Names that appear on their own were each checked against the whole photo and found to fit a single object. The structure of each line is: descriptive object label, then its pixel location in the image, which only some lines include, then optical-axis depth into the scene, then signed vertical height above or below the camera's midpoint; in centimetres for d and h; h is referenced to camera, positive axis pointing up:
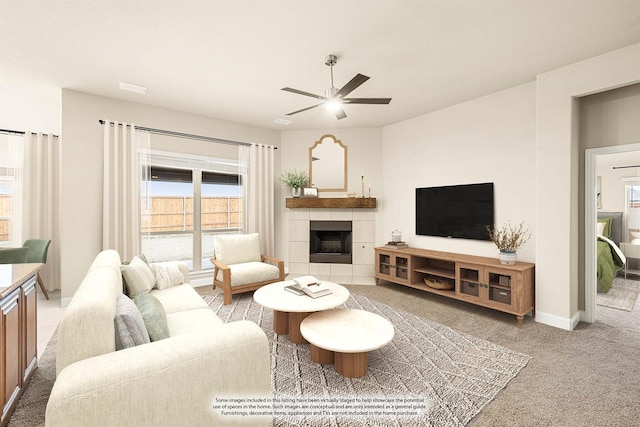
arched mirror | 504 +86
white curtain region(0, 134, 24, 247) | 379 +52
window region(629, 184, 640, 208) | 314 +19
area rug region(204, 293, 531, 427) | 170 -117
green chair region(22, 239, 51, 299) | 358 -45
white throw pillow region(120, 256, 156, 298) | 238 -55
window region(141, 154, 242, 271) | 414 +9
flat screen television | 366 +3
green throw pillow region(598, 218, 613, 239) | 352 -17
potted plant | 497 +57
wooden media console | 299 -78
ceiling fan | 251 +105
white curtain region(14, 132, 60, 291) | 383 +25
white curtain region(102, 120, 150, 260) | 361 +34
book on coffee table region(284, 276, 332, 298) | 261 -70
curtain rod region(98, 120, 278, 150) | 391 +115
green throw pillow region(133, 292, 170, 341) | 150 -58
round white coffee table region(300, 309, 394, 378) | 192 -87
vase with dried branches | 315 -30
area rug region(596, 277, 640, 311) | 340 -105
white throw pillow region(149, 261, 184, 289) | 285 -62
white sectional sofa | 97 -60
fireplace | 502 -52
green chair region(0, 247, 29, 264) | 329 -49
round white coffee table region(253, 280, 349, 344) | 238 -77
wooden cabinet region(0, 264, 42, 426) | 157 -73
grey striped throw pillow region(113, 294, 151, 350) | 126 -52
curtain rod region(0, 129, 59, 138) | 370 +107
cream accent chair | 363 -72
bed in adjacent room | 353 -46
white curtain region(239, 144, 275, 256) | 477 +37
